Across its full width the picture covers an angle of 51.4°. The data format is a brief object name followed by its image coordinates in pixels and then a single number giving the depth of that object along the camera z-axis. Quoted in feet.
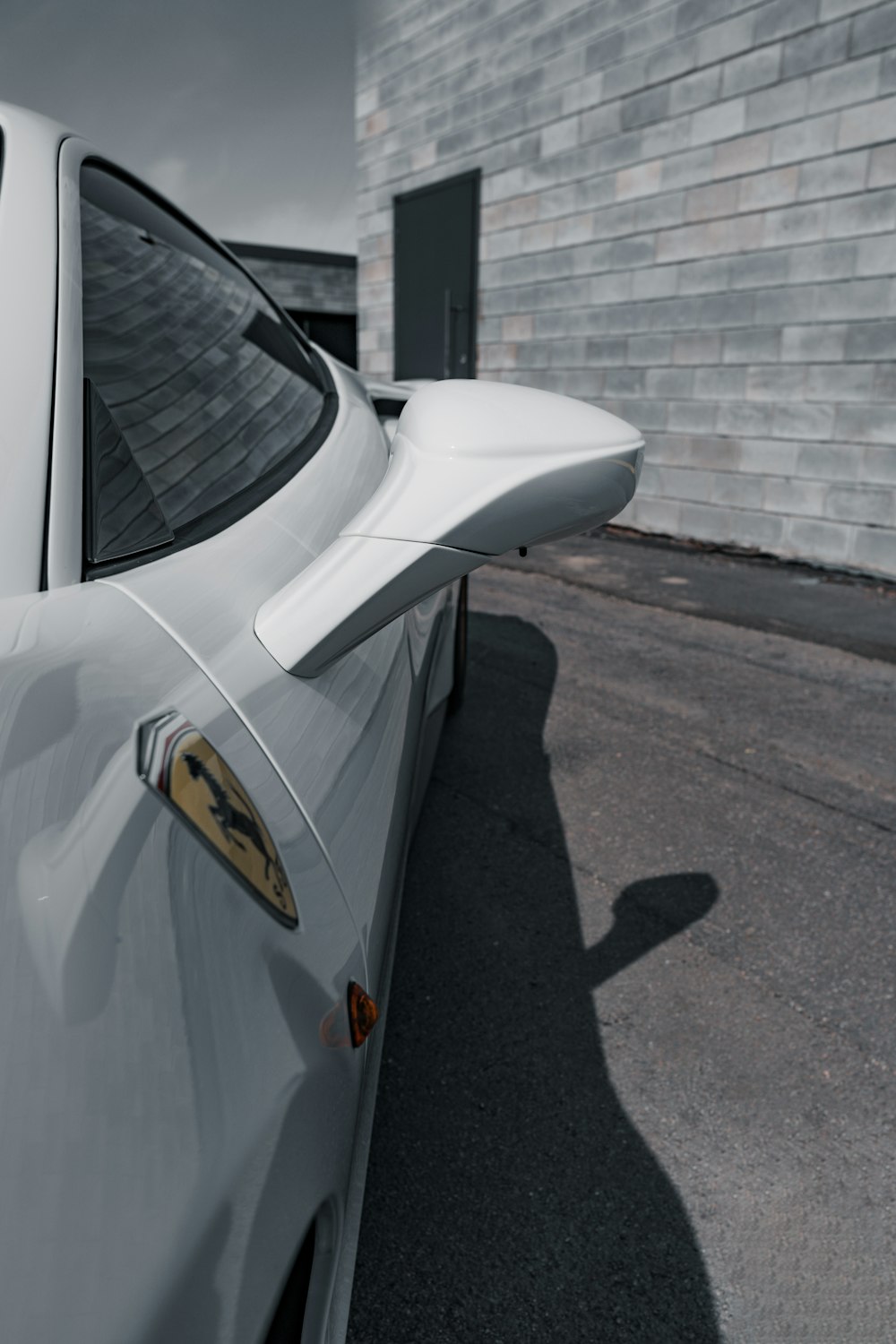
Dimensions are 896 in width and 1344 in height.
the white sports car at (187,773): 1.72
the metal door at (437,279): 29.66
